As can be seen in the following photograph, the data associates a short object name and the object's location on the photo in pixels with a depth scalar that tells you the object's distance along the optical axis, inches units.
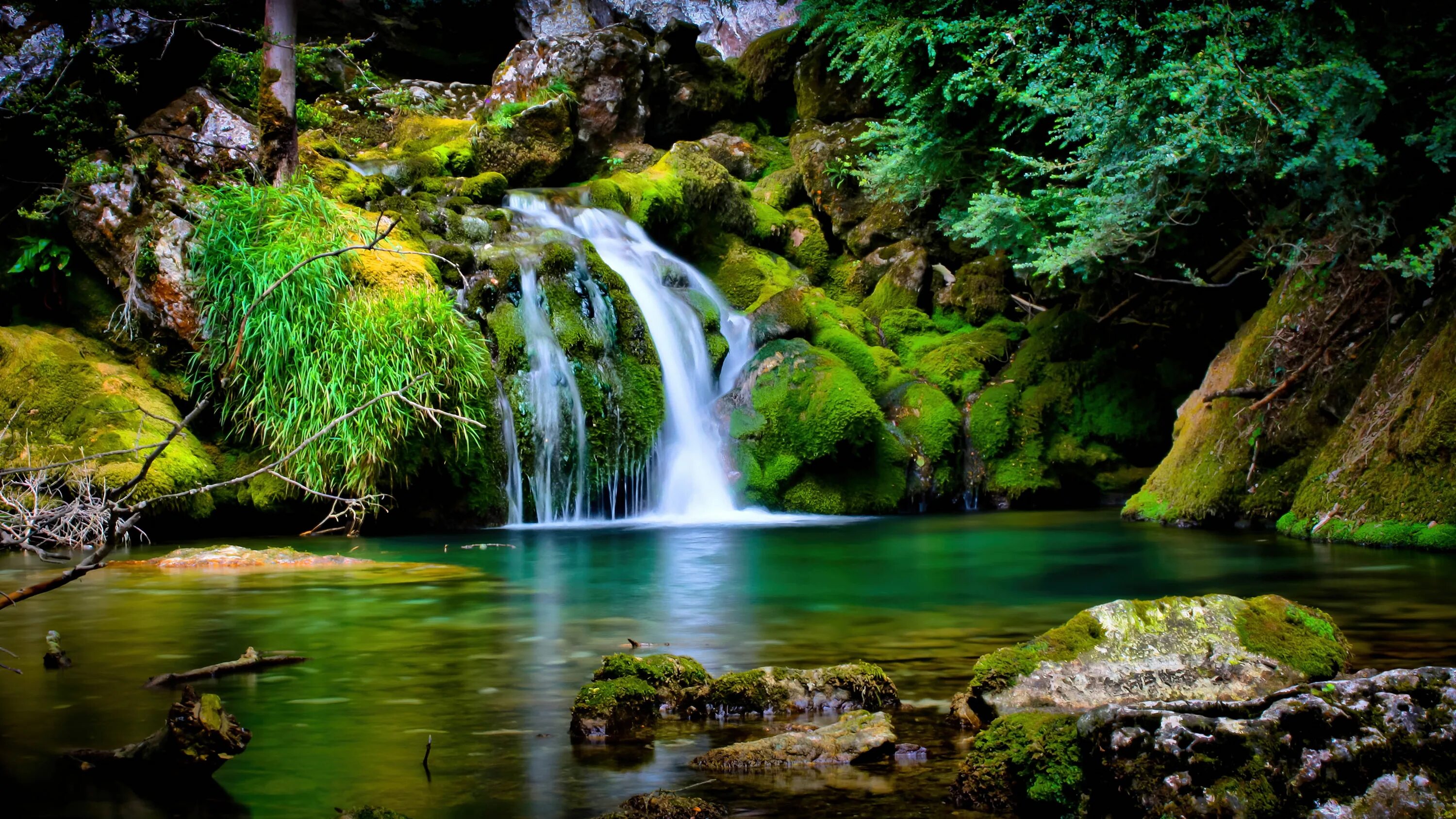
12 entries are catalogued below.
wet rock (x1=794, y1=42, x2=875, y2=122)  752.3
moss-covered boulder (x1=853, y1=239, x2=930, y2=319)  652.7
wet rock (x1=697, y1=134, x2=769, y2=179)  759.7
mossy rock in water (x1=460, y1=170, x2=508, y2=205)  568.1
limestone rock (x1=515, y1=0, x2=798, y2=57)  883.4
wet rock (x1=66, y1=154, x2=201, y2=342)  424.2
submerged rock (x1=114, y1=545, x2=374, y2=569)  327.0
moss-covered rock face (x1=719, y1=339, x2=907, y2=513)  516.4
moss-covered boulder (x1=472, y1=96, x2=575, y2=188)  636.1
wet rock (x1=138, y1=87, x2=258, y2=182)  474.0
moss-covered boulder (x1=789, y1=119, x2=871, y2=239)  693.9
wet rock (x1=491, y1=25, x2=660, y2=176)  716.7
